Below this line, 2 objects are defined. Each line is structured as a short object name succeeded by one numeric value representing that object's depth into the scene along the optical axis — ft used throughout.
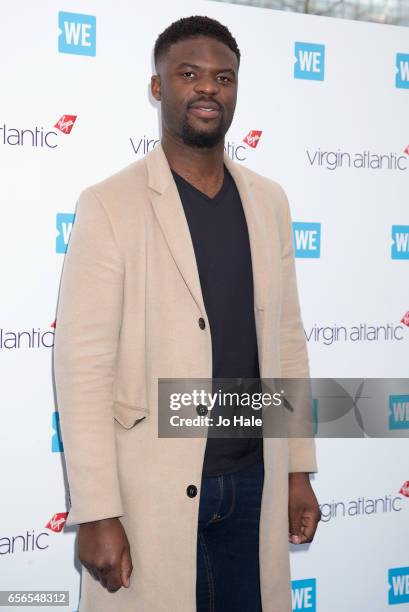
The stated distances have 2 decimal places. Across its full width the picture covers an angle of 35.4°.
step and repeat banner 8.05
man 4.78
